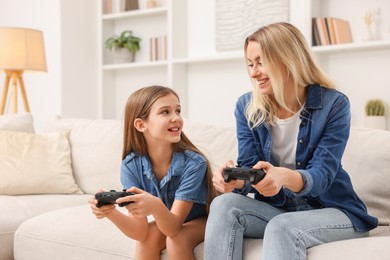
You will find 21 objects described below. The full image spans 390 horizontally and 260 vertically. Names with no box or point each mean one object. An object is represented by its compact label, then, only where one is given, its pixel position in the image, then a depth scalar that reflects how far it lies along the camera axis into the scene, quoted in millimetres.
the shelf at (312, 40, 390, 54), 3731
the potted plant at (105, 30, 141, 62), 5035
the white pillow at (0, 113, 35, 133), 3020
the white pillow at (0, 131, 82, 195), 2732
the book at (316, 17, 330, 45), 3969
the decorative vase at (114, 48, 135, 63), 5059
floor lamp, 3754
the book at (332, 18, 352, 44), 3941
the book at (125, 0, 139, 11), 5043
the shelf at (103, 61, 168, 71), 4767
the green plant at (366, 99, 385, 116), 3834
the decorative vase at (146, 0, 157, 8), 4910
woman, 1596
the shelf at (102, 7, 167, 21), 4781
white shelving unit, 4008
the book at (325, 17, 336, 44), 3945
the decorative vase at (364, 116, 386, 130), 3805
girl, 1781
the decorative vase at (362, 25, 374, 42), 3846
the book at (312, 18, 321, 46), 4004
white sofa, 1713
